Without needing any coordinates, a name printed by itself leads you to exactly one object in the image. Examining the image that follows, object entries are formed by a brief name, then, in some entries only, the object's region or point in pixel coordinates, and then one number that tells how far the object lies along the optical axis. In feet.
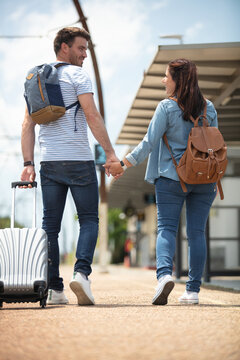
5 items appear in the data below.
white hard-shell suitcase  28.58
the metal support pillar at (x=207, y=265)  59.16
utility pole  103.45
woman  31.69
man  31.10
